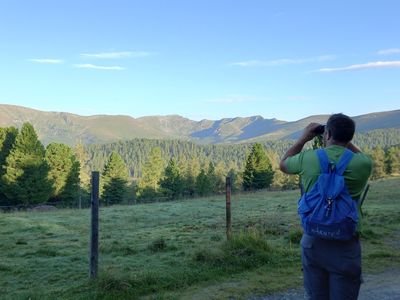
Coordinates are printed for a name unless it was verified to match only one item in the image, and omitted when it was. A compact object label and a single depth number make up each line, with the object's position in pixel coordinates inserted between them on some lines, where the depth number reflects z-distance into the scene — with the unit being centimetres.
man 355
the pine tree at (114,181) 6731
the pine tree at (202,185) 7481
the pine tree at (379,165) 9681
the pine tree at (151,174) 8131
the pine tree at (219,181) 9098
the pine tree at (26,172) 5156
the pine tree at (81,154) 8640
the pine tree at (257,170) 7131
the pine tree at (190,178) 7900
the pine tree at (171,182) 7310
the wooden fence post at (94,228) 784
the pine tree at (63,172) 6050
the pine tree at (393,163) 9888
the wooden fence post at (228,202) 1102
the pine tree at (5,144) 5444
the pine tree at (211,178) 7806
